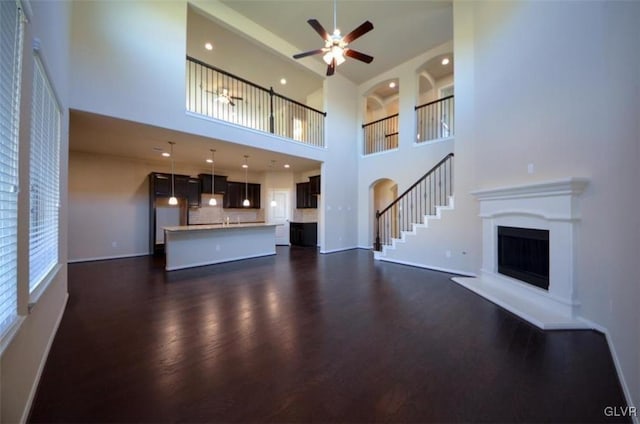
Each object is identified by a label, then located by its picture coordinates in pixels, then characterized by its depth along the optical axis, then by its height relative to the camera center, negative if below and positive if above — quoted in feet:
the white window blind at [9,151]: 4.16 +1.12
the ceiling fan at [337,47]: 12.07 +8.99
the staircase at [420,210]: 18.08 +0.19
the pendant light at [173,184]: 22.90 +2.67
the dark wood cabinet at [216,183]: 25.71 +3.12
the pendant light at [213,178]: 25.00 +3.58
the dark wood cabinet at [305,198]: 28.99 +1.75
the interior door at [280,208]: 30.99 +0.56
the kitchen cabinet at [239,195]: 27.68 +2.08
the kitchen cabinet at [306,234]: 29.07 -2.57
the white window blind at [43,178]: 6.25 +1.06
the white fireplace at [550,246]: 9.12 -1.33
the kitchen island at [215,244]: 17.06 -2.48
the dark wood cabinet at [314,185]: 26.90 +3.09
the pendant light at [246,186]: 28.60 +3.08
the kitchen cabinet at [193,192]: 24.38 +2.05
